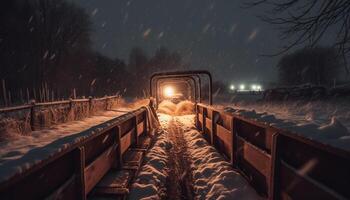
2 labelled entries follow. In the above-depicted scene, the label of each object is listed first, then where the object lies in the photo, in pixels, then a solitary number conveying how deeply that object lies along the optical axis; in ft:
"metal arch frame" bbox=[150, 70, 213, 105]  36.96
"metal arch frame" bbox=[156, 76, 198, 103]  50.39
